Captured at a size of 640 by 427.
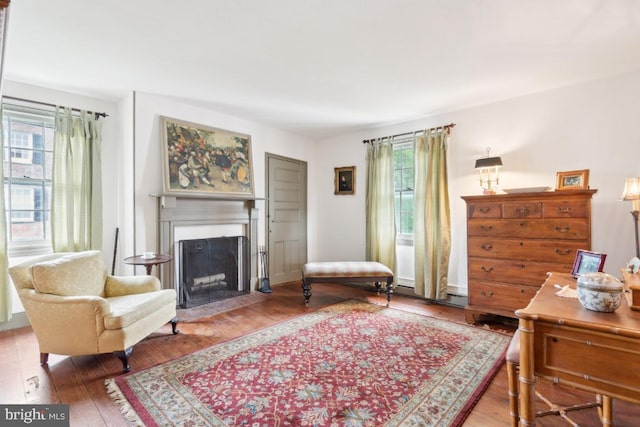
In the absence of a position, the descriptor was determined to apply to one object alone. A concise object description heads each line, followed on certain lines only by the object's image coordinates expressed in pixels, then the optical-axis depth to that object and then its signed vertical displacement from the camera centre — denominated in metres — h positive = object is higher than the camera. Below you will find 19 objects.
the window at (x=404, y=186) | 4.54 +0.46
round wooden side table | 3.00 -0.45
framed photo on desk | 1.67 -0.29
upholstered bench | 3.89 -0.80
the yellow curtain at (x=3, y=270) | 2.92 -0.52
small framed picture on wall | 5.11 +0.63
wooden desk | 1.03 -0.51
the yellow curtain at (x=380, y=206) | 4.59 +0.14
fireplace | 3.61 -0.29
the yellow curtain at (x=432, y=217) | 4.02 -0.03
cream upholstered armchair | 2.21 -0.74
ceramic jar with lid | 1.16 -0.31
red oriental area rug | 1.76 -1.19
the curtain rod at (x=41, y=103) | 3.08 +1.26
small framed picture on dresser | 2.88 +0.34
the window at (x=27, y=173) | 3.14 +0.50
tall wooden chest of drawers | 2.73 -0.28
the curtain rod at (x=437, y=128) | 4.02 +1.23
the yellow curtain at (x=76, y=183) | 3.29 +0.39
